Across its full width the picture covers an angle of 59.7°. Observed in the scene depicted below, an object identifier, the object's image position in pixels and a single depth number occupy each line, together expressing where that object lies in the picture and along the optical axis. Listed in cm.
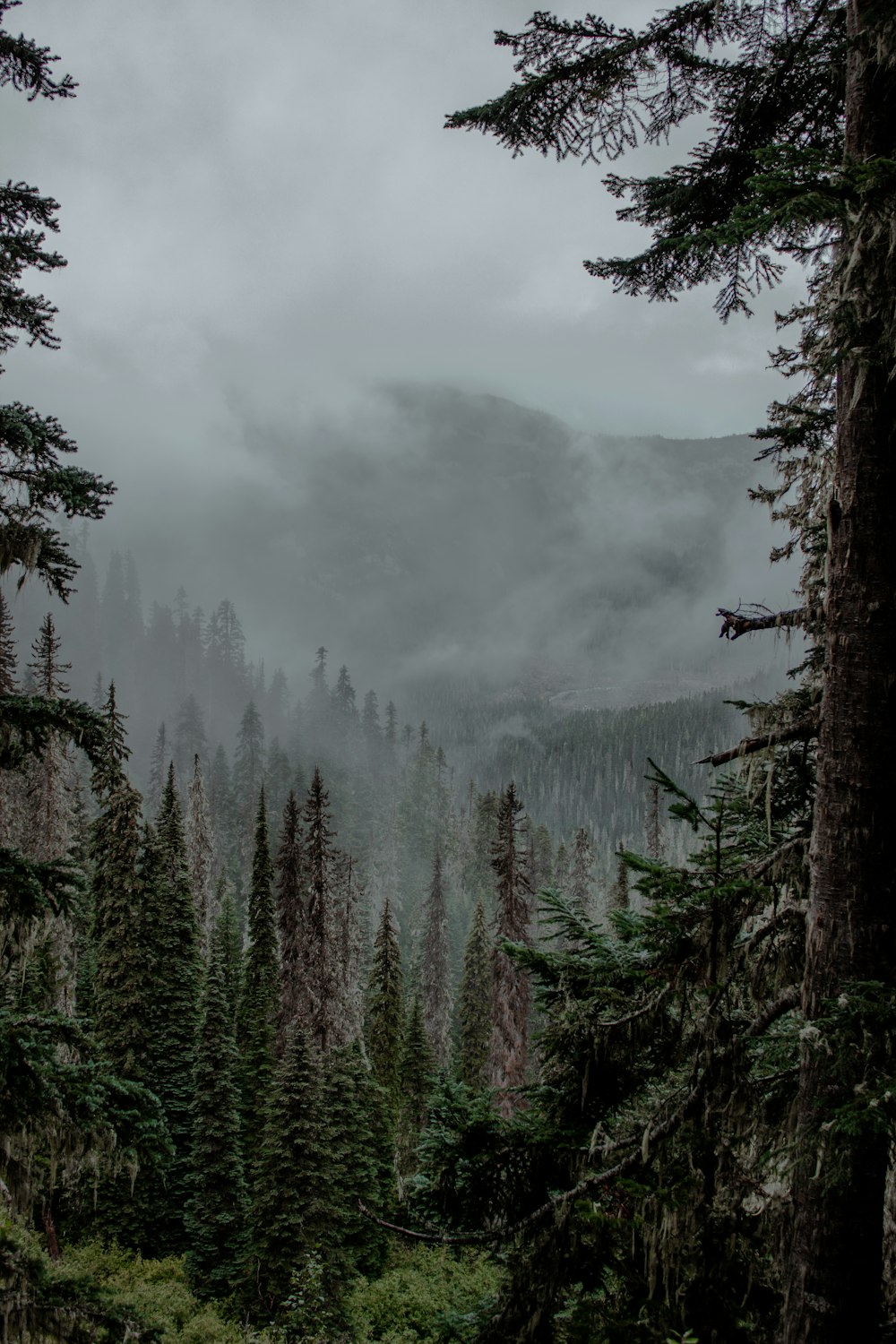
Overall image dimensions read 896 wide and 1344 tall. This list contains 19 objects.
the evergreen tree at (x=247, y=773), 9294
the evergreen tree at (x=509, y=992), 2744
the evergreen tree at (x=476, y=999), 4235
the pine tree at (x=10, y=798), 2443
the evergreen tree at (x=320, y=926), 2959
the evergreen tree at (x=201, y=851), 5072
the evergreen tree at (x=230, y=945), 4153
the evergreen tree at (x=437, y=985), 5028
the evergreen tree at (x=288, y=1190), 2289
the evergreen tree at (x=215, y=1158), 2650
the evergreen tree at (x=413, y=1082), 3585
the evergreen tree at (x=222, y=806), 9062
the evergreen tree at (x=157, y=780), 9569
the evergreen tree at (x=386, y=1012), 3853
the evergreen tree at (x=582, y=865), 6162
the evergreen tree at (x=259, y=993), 3459
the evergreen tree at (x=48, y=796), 2656
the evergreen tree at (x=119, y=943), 2727
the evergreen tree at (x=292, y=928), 3006
